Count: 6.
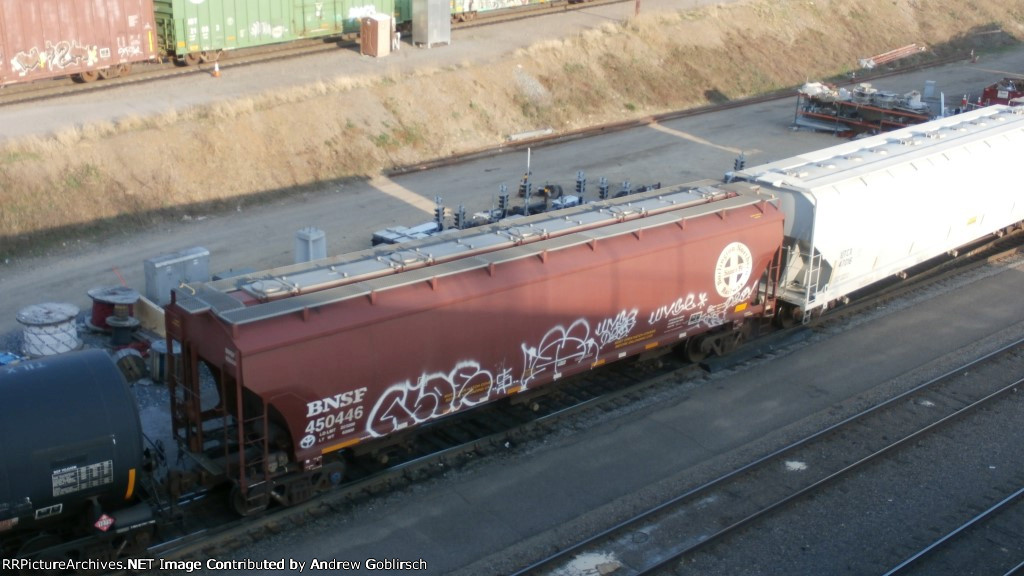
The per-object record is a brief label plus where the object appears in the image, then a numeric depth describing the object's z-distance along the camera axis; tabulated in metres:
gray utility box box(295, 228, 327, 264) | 21.48
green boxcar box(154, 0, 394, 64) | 34.84
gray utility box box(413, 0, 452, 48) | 40.09
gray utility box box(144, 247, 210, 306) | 21.09
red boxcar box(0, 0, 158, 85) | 31.00
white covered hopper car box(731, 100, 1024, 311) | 19.91
